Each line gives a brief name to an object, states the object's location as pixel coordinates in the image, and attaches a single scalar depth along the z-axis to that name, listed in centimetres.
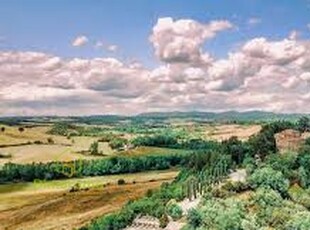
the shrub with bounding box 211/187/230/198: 7681
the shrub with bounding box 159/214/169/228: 6990
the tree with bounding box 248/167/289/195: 7661
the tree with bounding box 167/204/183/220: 7159
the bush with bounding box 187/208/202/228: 5863
